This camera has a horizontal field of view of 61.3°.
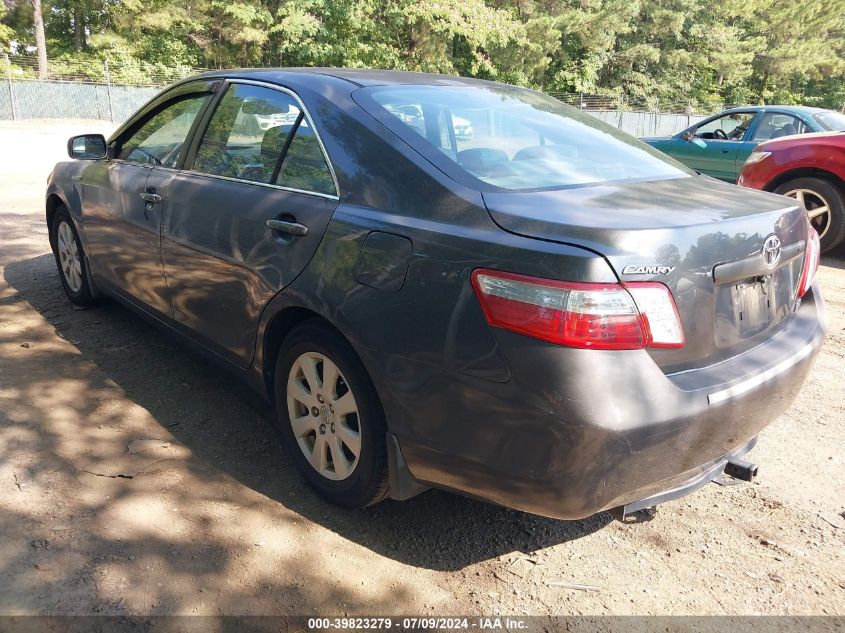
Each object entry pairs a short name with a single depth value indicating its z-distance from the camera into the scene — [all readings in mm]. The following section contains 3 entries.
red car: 6961
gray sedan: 2012
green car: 9703
